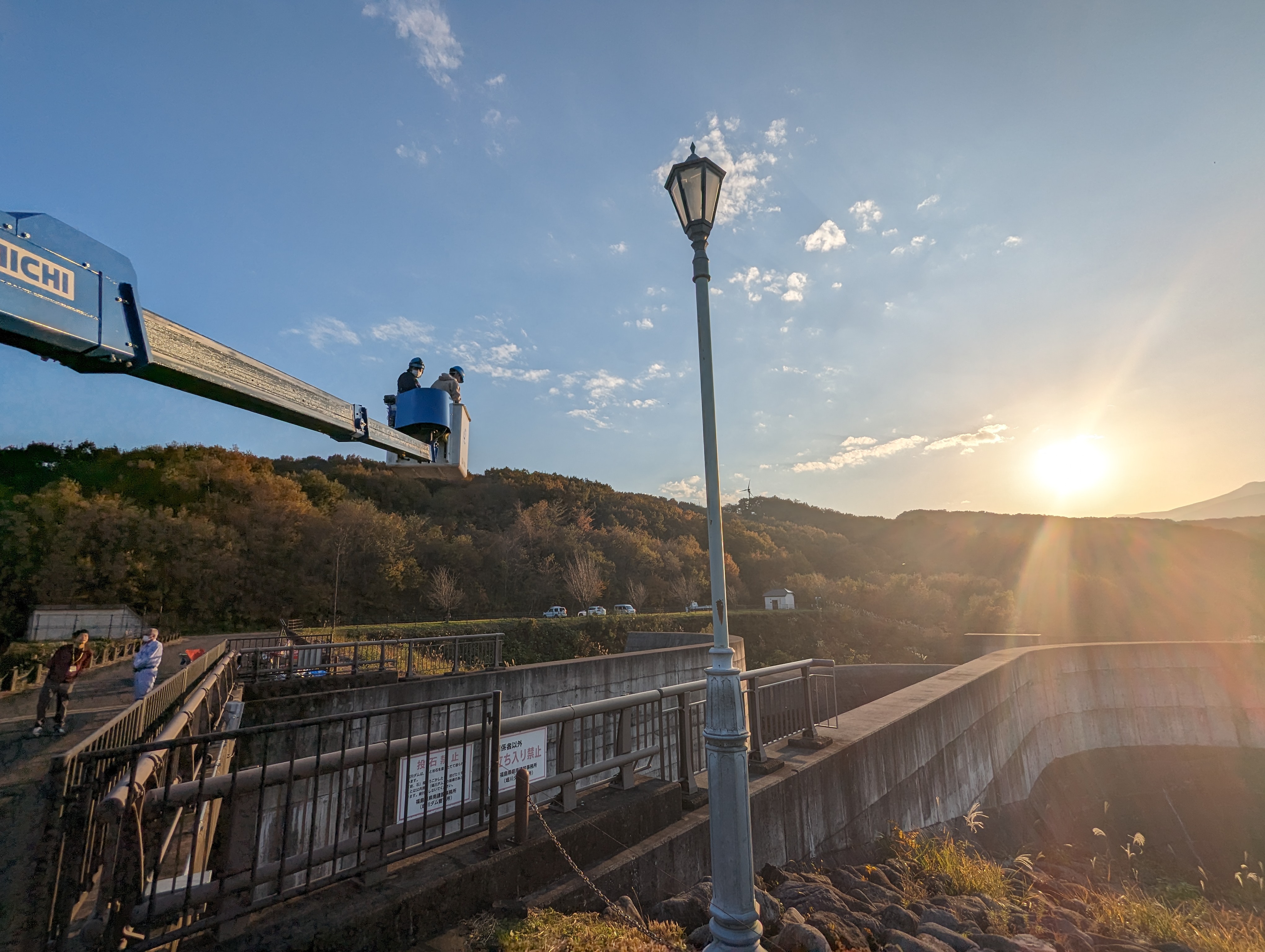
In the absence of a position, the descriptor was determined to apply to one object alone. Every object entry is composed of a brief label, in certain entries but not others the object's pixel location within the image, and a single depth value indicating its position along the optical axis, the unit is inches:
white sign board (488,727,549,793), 317.1
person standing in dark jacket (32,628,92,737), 406.3
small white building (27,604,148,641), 1328.7
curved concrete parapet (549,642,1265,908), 238.4
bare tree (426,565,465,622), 1771.7
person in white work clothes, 430.6
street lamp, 139.2
